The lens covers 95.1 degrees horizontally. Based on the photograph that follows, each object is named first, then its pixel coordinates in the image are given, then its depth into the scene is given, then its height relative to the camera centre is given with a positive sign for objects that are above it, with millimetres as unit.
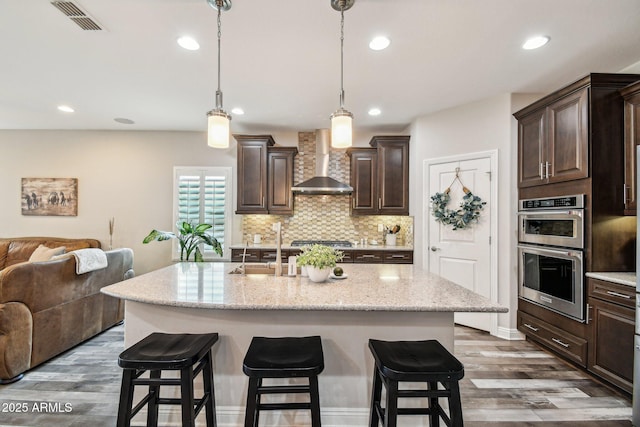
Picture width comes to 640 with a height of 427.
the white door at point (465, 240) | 3422 -249
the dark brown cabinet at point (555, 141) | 2488 +750
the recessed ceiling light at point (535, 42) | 2307 +1436
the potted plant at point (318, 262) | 1938 -292
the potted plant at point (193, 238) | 4406 -325
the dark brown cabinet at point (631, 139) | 2299 +656
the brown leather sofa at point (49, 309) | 2326 -860
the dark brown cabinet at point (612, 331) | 2080 -827
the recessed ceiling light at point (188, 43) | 2328 +1422
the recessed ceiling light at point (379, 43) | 2310 +1426
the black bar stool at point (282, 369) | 1344 -693
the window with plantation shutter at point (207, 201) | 4801 +268
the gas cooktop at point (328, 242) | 4391 -374
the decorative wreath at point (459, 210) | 3486 +120
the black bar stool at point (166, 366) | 1375 -703
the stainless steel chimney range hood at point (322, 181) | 4254 +559
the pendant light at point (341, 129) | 1755 +542
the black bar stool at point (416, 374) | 1308 -694
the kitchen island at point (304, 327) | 1771 -677
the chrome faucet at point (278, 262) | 2220 -334
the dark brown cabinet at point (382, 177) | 4355 +636
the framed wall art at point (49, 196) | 4863 +329
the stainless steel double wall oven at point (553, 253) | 2467 -305
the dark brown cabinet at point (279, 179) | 4477 +596
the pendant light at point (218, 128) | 1748 +539
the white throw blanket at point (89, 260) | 2934 -458
